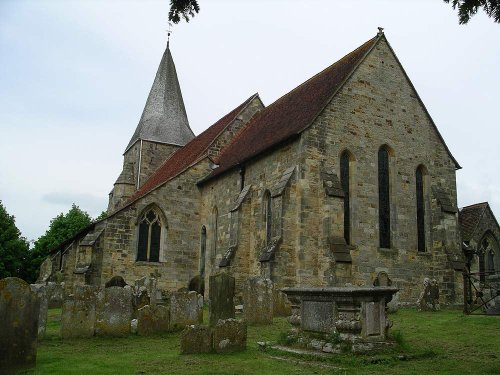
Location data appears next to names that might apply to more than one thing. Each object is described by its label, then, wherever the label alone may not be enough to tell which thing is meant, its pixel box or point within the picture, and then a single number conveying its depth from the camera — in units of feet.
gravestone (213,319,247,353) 32.89
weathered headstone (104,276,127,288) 77.62
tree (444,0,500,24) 22.15
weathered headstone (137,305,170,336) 41.42
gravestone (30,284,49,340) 39.58
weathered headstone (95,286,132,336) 40.60
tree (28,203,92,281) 145.07
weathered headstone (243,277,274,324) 46.73
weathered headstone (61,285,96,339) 39.68
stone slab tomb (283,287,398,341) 31.45
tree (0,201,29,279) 132.98
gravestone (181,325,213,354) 32.68
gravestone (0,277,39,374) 26.89
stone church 60.85
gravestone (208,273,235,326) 42.58
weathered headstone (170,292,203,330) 43.09
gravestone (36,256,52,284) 94.62
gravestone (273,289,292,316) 53.62
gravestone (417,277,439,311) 58.85
